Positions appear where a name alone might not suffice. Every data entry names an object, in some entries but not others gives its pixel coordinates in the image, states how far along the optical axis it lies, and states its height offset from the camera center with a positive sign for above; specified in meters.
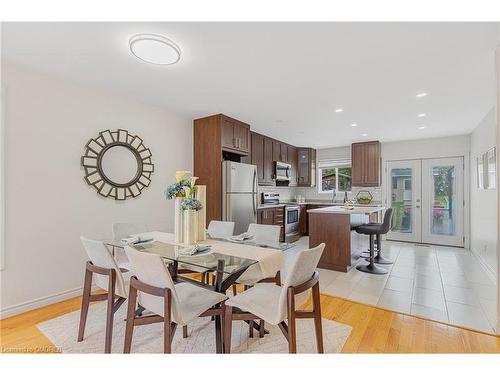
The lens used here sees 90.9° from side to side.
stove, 5.53 -0.66
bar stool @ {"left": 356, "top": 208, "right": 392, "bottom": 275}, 3.69 -0.67
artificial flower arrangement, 2.15 -0.04
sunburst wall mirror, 2.91 +0.29
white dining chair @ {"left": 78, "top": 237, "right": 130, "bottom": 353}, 1.77 -0.72
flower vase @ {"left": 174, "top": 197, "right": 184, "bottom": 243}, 2.23 -0.32
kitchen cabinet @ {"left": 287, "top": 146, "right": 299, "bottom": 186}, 6.36 +0.69
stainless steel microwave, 5.73 +0.41
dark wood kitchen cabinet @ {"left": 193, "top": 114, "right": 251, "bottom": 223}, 3.85 +0.64
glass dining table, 1.64 -0.51
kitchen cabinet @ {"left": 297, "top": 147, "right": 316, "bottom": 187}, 6.82 +0.58
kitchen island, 3.72 -0.75
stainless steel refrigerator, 3.87 -0.10
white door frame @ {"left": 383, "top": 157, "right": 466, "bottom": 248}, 5.18 -0.09
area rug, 1.88 -1.23
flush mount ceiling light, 1.87 +1.11
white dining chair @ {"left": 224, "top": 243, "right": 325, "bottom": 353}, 1.43 -0.75
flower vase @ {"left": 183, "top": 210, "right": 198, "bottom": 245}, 2.20 -0.36
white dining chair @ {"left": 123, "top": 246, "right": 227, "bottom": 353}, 1.42 -0.73
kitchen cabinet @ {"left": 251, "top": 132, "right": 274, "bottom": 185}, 5.02 +0.65
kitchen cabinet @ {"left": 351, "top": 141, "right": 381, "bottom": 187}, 5.90 +0.60
